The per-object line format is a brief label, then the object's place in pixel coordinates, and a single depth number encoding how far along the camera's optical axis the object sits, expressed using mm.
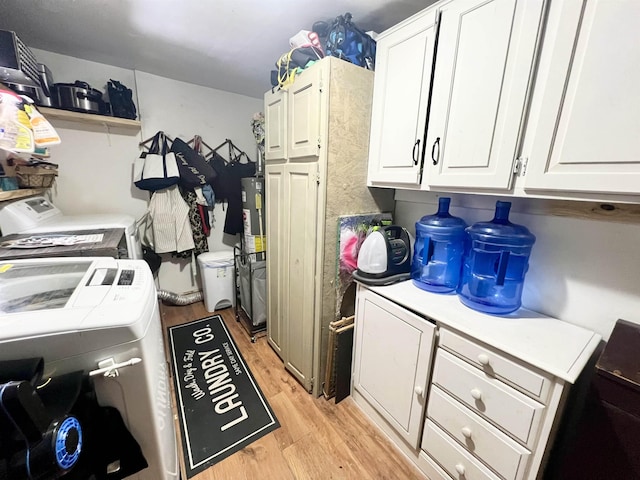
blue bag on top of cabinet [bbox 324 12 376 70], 1378
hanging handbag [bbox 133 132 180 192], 2338
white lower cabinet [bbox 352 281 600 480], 872
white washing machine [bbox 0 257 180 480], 613
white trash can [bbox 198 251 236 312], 2605
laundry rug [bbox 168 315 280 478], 1399
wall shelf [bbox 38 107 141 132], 1942
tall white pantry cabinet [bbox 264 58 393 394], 1377
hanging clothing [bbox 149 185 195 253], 2473
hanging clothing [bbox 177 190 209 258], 2656
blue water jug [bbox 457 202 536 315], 1163
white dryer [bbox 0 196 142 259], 1521
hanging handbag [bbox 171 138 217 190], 2490
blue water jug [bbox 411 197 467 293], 1375
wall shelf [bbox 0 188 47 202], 1330
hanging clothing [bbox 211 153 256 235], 2752
